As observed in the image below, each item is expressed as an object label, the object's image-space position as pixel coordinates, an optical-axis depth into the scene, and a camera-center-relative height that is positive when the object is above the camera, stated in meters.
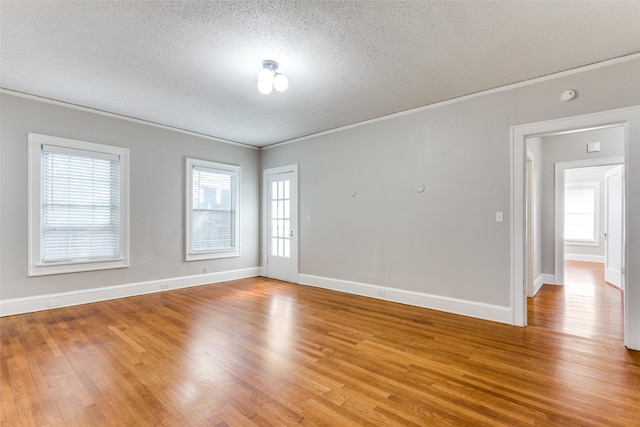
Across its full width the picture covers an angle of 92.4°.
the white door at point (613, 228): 5.05 -0.23
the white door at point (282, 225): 5.97 -0.20
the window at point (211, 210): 5.57 +0.10
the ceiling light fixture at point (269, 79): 3.00 +1.35
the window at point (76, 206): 4.01 +0.13
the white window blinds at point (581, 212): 8.41 +0.07
